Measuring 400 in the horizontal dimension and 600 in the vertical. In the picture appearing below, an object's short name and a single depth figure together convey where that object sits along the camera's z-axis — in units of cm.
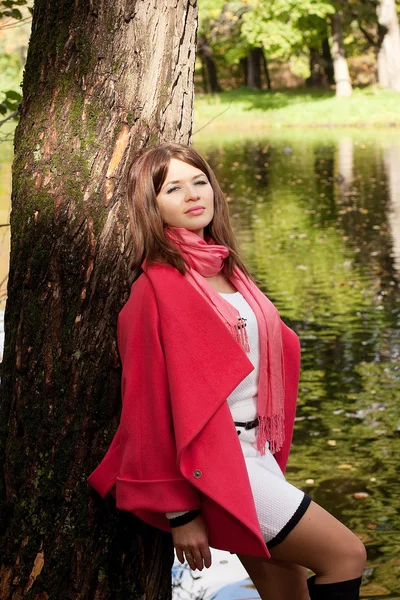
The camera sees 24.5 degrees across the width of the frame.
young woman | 255
